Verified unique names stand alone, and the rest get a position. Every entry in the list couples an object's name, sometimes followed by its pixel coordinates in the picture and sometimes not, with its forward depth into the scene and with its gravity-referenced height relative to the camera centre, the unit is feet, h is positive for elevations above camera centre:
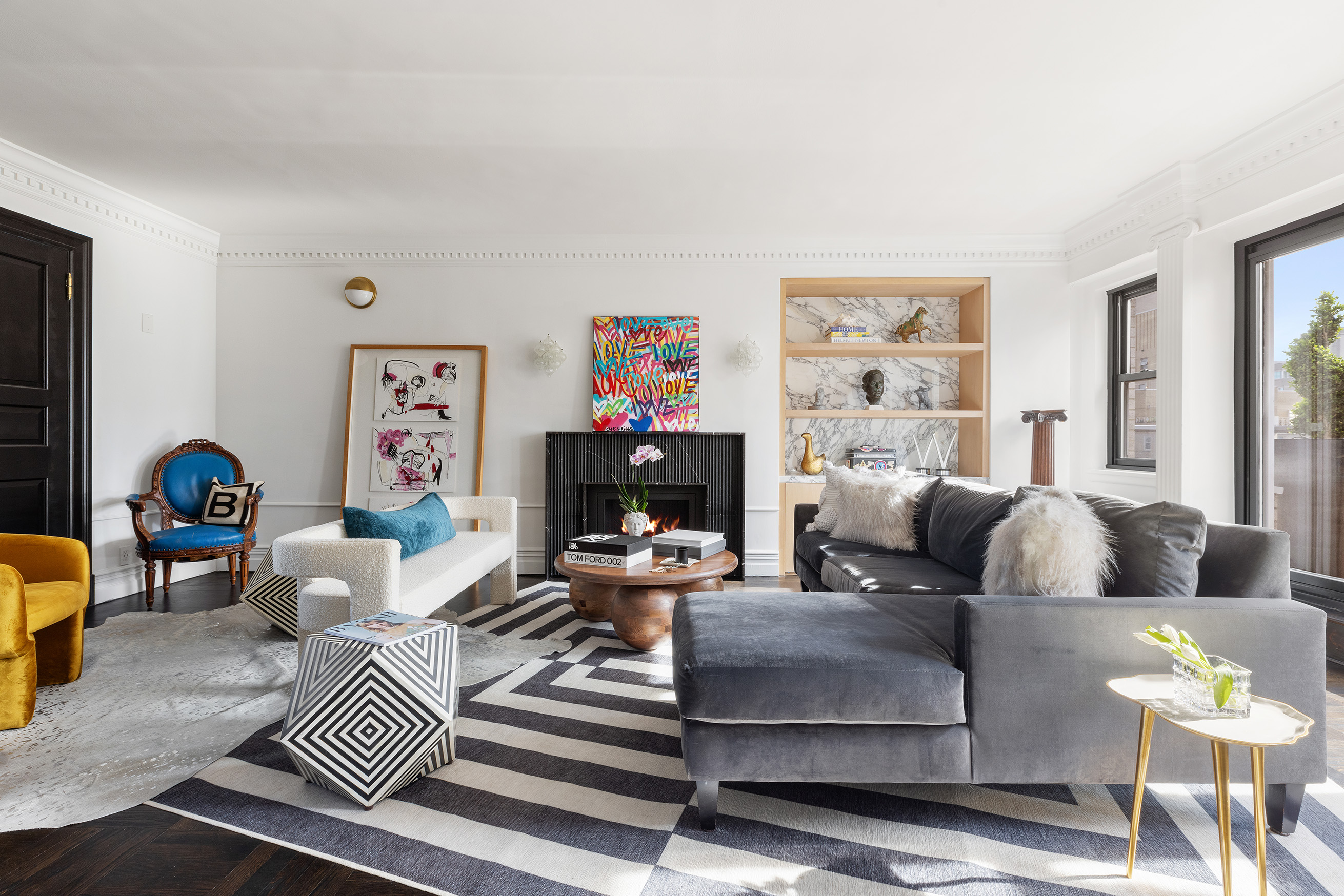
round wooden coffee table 9.61 -2.10
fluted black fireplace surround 15.64 -0.42
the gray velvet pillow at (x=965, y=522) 8.84 -0.98
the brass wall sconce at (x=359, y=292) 15.81 +3.81
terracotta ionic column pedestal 15.05 +0.18
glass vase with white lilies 4.18 -1.46
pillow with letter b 13.79 -1.10
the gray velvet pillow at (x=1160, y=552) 5.91 -0.89
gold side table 3.94 -1.68
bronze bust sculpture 16.39 +1.66
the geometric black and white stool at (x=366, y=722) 5.86 -2.40
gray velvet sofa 5.29 -1.96
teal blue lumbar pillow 9.52 -1.10
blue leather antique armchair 12.68 -1.14
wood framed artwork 15.92 +0.70
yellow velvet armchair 7.14 -1.90
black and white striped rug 4.83 -3.07
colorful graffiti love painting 15.83 +1.89
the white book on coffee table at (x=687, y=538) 10.74 -1.41
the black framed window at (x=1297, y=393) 10.18 +0.96
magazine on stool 6.27 -1.74
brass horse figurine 16.21 +3.08
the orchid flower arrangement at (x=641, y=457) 15.48 -0.10
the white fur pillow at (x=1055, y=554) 6.10 -0.95
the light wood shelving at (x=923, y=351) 15.88 +2.46
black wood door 11.18 +1.27
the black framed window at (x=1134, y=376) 14.25 +1.66
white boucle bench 8.07 -1.65
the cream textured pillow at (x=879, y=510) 10.97 -0.96
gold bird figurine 16.22 -0.22
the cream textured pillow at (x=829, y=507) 12.25 -1.01
